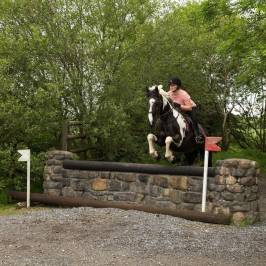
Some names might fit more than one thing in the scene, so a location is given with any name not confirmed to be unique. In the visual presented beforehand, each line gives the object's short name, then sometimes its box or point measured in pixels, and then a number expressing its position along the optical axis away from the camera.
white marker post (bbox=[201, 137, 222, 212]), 10.48
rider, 11.23
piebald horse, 10.72
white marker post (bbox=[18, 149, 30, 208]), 12.30
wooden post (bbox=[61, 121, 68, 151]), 14.54
